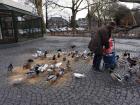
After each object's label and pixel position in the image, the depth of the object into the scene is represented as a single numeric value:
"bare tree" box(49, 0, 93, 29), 17.68
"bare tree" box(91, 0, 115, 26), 17.13
